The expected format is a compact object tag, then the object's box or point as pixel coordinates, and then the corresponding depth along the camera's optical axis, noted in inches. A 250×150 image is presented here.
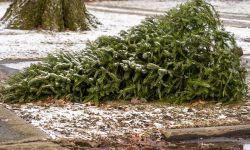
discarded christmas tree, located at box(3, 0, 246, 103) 306.8
